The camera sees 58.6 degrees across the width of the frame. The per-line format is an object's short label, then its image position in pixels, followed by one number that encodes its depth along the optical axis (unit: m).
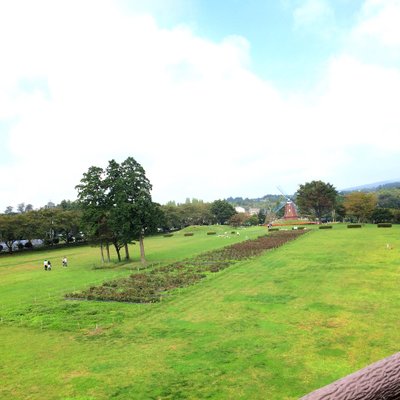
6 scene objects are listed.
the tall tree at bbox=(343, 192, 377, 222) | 68.19
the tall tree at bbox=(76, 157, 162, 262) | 34.28
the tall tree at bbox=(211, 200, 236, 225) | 106.56
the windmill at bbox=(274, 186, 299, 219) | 96.25
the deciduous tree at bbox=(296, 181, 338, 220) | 78.31
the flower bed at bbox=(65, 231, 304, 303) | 21.65
